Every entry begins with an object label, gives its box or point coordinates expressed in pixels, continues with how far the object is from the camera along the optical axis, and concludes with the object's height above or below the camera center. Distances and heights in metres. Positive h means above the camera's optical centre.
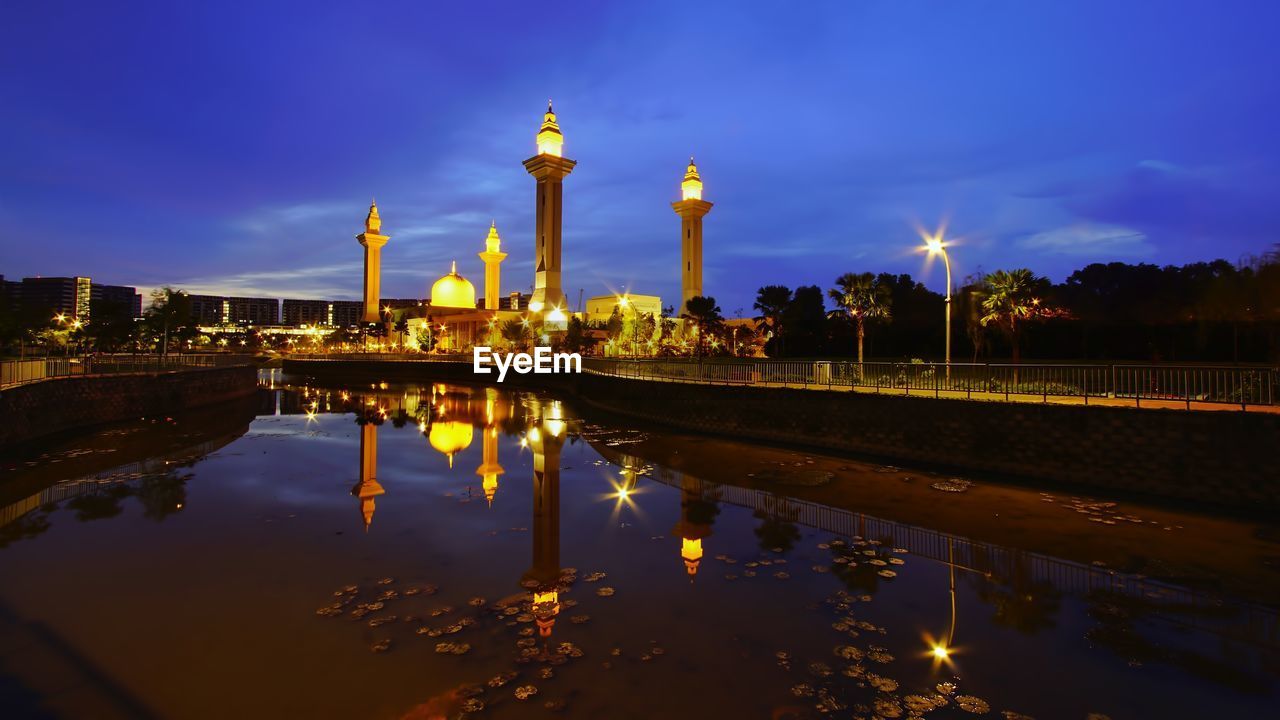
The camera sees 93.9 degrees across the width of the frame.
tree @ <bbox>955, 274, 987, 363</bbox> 42.09 +3.84
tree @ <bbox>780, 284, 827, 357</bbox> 60.31 +3.31
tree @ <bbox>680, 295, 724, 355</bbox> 55.19 +4.60
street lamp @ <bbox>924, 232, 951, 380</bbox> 22.86 +4.61
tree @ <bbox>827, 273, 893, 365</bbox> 32.88 +3.72
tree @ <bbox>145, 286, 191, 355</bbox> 54.75 +4.68
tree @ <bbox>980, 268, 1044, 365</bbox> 33.75 +3.91
